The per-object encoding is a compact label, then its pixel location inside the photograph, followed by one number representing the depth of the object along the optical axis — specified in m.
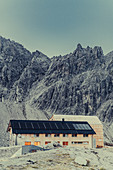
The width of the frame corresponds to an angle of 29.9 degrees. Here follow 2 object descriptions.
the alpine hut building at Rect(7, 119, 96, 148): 57.22
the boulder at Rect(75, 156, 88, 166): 28.02
